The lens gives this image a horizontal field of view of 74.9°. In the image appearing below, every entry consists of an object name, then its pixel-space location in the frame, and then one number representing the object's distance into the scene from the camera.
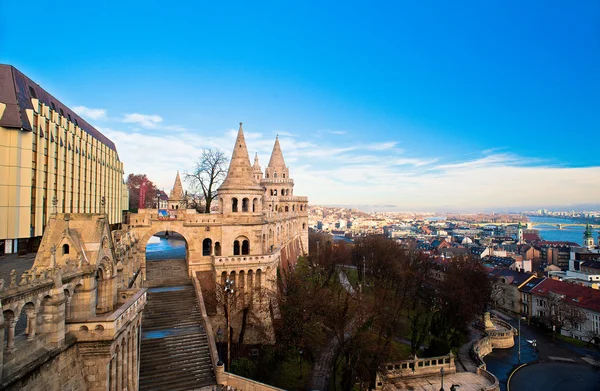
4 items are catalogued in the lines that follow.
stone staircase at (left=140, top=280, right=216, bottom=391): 19.23
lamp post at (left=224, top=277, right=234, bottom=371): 22.22
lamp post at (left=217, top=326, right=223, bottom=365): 26.94
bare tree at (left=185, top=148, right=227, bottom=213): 45.09
